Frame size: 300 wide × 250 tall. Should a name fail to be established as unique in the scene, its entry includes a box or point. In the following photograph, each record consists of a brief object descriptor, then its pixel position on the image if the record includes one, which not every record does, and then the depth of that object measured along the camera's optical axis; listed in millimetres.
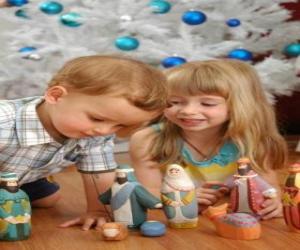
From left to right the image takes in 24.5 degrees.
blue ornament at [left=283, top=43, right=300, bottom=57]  2475
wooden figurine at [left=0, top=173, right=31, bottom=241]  1271
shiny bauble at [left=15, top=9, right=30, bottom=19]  2320
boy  1258
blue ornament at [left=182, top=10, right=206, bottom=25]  2273
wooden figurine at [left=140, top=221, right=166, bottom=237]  1318
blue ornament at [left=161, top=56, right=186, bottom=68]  2248
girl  1552
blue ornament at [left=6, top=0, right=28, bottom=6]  2219
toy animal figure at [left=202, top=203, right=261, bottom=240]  1281
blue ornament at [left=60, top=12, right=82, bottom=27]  2250
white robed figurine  1349
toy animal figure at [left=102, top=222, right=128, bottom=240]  1291
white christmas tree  2273
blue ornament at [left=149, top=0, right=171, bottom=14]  2265
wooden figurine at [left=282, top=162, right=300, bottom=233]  1290
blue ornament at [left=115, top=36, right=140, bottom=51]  2246
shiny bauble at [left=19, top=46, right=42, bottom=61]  2316
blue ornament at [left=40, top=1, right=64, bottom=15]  2252
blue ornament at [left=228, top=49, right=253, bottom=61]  2371
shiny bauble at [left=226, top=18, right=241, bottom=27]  2379
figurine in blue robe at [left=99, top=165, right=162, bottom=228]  1323
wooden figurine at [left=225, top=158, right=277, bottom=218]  1371
